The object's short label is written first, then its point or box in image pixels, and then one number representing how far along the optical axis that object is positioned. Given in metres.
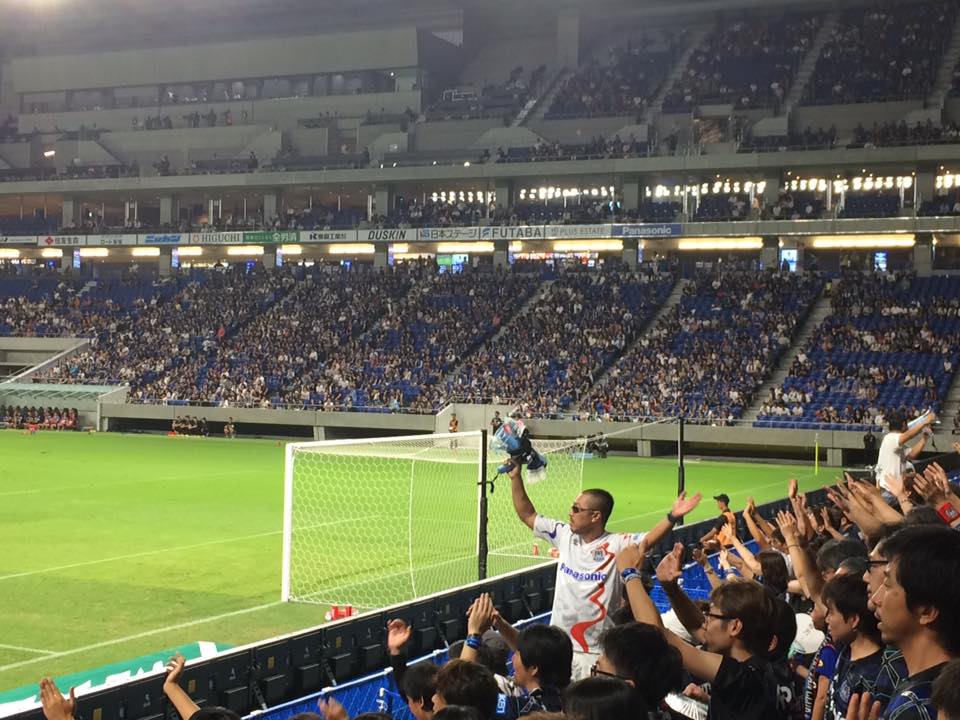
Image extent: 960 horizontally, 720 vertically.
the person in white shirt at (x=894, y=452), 12.02
